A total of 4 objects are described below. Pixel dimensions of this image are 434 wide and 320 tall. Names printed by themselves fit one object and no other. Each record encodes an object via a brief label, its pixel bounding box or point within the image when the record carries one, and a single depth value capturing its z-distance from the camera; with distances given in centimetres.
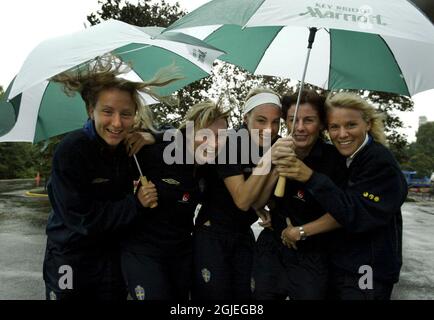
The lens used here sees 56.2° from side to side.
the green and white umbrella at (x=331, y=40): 230
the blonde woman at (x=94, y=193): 267
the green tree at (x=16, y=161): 3412
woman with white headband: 293
